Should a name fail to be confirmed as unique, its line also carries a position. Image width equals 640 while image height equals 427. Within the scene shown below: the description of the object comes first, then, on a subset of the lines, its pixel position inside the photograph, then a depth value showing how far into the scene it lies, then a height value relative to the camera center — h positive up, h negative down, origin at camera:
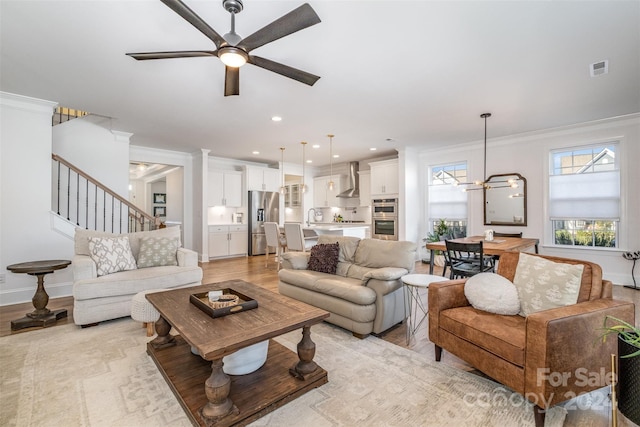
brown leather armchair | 1.54 -0.76
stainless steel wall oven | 6.89 -0.09
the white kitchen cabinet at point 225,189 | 7.32 +0.70
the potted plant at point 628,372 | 1.35 -0.75
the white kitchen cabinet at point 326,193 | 8.45 +0.68
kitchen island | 5.84 -0.32
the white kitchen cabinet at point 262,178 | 7.86 +1.02
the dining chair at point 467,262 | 3.52 -0.62
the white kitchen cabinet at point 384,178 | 6.92 +0.91
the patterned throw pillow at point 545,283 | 1.88 -0.47
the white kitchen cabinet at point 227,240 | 7.21 -0.63
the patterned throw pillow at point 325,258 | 3.45 -0.51
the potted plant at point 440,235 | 6.30 -0.44
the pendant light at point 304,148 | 6.07 +1.50
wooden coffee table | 1.57 -1.04
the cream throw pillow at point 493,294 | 2.09 -0.58
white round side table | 2.49 -0.73
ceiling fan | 1.70 +1.14
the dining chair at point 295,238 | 5.41 -0.43
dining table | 3.57 -0.40
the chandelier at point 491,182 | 5.56 +0.65
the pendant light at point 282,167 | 7.48 +1.38
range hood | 8.05 +0.89
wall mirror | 5.52 +0.27
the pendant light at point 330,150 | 5.58 +1.50
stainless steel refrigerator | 7.85 +0.01
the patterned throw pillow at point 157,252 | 3.62 -0.46
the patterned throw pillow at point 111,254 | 3.21 -0.44
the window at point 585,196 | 4.71 +0.32
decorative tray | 1.92 -0.63
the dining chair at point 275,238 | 6.00 -0.48
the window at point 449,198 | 6.40 +0.39
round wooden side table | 2.93 -0.90
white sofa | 2.91 -0.73
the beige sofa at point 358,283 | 2.69 -0.69
